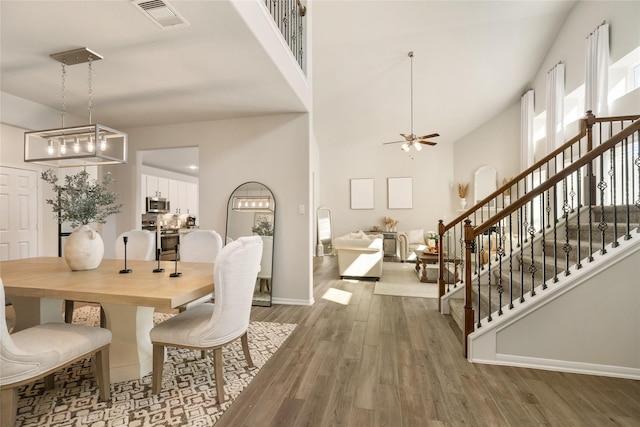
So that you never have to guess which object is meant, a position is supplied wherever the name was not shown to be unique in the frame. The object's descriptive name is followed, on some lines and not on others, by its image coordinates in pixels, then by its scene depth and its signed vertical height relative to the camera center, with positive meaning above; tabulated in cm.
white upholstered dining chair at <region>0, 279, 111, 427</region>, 129 -75
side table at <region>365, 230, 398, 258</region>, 762 -91
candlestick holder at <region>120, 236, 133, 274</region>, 208 -46
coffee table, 487 -85
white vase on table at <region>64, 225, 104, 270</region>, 212 -30
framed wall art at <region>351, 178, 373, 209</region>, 833 +57
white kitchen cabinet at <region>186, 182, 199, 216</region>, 859 +42
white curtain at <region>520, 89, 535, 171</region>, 610 +185
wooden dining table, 153 -47
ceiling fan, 491 +129
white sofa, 505 -84
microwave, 688 +16
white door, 357 -3
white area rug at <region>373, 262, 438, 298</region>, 420 -125
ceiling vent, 176 +133
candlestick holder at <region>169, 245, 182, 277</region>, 194 -45
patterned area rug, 159 -122
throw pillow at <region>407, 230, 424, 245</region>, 747 -69
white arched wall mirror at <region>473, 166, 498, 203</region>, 722 +82
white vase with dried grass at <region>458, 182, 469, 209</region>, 750 +52
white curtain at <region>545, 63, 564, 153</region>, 500 +194
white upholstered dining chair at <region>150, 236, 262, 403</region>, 164 -70
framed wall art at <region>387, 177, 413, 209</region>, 808 +58
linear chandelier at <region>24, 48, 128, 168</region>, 220 +61
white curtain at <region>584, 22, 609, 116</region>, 384 +201
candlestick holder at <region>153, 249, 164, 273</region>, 211 -46
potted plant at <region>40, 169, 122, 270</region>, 209 -3
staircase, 241 -49
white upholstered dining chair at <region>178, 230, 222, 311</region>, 283 -37
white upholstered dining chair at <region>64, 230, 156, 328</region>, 294 -38
